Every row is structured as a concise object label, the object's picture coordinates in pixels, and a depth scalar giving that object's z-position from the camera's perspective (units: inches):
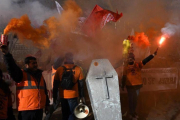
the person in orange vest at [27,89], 98.0
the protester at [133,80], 170.2
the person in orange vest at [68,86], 133.7
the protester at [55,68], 155.0
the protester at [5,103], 98.3
